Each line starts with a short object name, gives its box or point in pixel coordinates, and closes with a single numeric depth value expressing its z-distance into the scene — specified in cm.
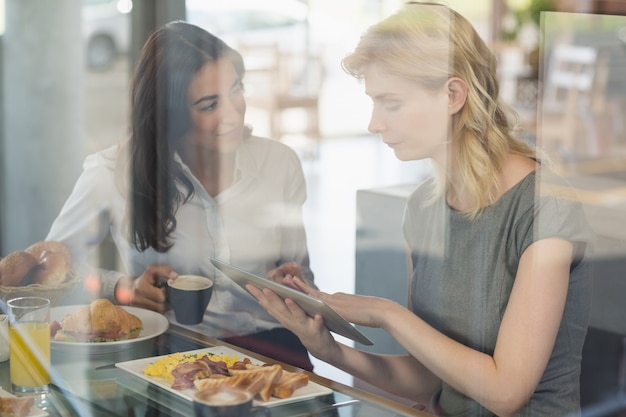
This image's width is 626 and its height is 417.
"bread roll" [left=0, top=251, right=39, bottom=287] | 162
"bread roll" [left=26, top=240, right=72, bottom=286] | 163
